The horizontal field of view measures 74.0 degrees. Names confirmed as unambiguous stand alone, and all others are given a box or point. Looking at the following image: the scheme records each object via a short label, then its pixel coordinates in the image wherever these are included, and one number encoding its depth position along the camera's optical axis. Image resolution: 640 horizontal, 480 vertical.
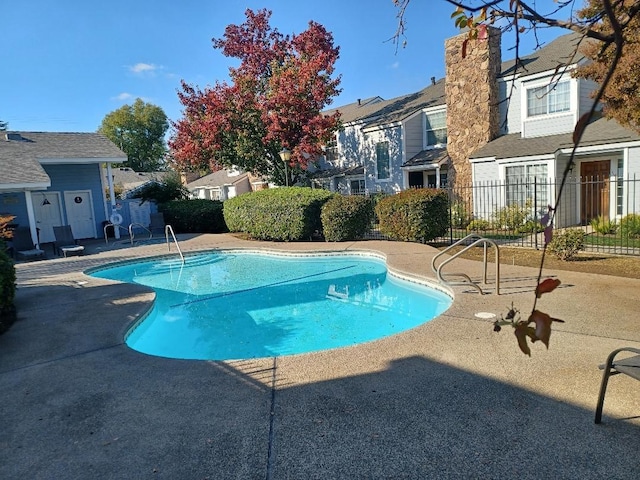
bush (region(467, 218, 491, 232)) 16.59
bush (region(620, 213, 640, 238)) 11.84
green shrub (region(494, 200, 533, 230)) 15.55
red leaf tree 20.08
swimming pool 7.30
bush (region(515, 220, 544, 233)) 15.13
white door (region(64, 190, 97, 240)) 19.67
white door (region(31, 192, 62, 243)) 18.73
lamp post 17.69
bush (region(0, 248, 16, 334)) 6.78
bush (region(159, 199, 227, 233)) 21.41
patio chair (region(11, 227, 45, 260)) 16.06
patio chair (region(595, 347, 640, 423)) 3.04
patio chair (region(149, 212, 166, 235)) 21.14
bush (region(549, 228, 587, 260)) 9.94
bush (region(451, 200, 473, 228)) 16.98
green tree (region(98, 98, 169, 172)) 55.56
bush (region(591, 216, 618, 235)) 13.07
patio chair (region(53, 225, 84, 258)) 16.60
